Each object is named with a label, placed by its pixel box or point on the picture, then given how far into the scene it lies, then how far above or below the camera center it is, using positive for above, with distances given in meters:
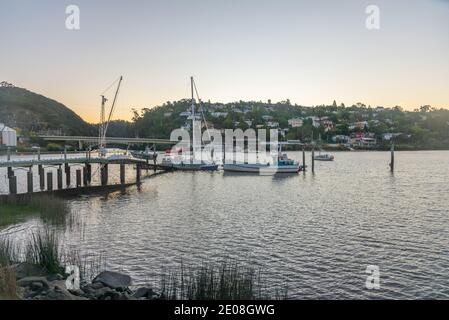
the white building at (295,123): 163.75 +5.63
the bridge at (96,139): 81.26 +0.31
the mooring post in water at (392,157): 59.84 -2.73
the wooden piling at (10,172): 28.15 -1.90
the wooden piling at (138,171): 42.91 -3.03
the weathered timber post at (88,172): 38.03 -2.62
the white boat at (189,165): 60.84 -3.38
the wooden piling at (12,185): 26.41 -2.53
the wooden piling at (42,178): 31.19 -2.53
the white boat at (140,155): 81.10 -2.72
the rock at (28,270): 10.94 -3.24
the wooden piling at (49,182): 29.70 -2.69
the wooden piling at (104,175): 37.47 -2.86
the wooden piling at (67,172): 35.80 -2.45
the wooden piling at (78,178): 35.09 -2.89
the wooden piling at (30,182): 27.42 -2.47
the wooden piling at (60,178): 32.38 -2.64
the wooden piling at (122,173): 40.45 -2.94
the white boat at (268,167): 57.72 -3.63
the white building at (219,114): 174.05 +10.16
